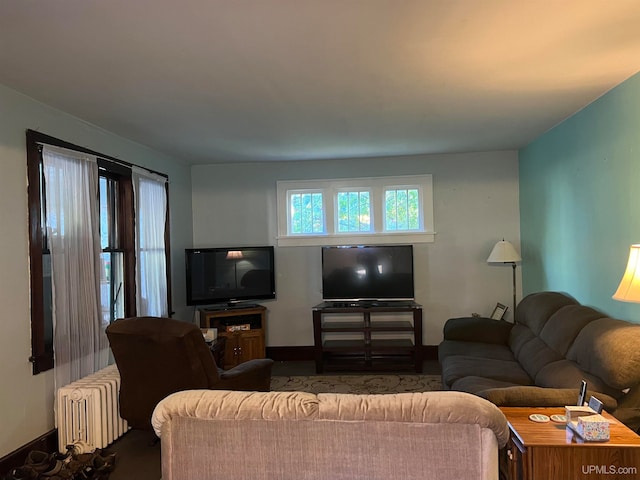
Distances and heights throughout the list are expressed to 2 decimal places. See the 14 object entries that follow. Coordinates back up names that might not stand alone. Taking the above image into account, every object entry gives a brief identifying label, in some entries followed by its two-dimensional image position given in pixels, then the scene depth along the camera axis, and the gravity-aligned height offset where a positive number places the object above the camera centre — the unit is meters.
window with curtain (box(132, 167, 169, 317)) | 4.30 -0.01
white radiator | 3.07 -1.14
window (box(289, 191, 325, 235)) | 5.63 +0.30
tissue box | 1.86 -0.82
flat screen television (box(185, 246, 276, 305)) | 5.18 -0.40
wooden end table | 1.82 -0.91
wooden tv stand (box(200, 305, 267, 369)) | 5.04 -1.01
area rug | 4.44 -1.49
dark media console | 4.96 -1.18
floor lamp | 4.85 -0.23
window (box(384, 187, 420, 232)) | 5.50 +0.31
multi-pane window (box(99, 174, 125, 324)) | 3.91 -0.09
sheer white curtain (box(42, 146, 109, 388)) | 3.16 -0.12
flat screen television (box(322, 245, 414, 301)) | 5.23 -0.42
